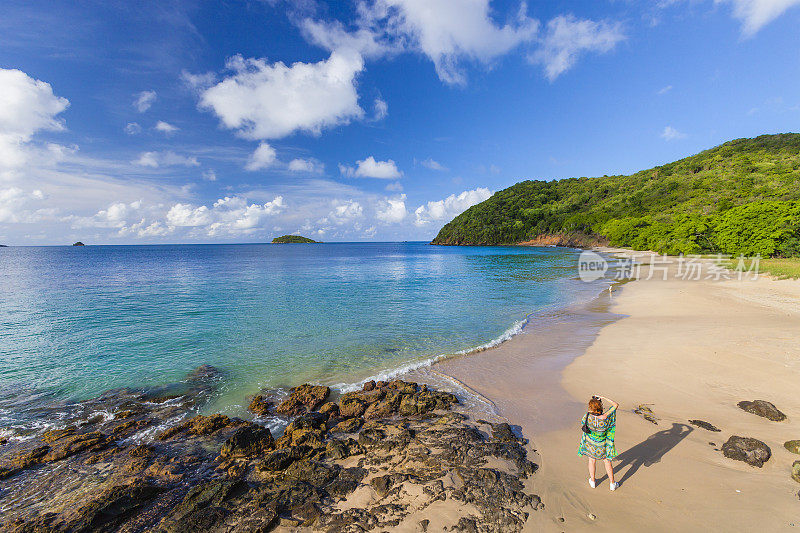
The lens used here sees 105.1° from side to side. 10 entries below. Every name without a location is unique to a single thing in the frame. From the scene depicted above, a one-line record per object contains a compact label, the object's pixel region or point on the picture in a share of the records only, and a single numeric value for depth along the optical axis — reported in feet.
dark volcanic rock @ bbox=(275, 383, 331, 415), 33.04
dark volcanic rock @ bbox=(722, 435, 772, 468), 20.74
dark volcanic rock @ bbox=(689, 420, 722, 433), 25.29
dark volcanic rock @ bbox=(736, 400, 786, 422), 25.82
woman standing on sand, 19.07
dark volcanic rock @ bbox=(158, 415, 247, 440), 28.78
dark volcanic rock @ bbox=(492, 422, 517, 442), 25.63
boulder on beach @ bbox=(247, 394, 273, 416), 33.04
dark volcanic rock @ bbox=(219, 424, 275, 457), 25.00
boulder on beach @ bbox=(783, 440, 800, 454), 21.43
